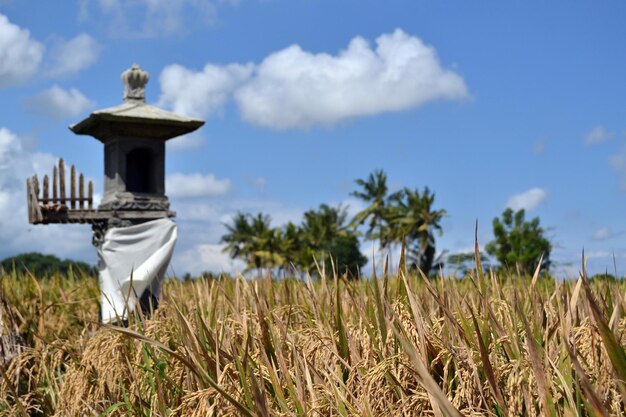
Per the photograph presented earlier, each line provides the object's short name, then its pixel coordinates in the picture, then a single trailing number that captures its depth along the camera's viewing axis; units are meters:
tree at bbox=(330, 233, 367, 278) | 62.77
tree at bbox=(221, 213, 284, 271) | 64.56
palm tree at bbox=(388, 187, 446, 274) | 59.47
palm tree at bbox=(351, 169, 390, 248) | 62.56
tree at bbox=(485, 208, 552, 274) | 51.78
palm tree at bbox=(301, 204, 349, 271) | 64.62
